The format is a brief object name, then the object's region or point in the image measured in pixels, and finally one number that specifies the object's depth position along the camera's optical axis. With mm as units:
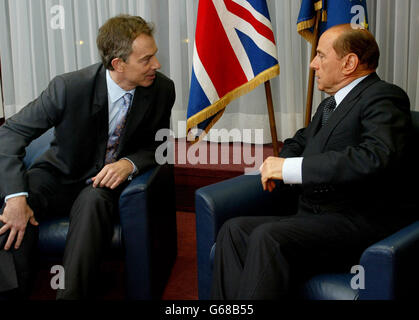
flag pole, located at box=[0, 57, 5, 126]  4227
